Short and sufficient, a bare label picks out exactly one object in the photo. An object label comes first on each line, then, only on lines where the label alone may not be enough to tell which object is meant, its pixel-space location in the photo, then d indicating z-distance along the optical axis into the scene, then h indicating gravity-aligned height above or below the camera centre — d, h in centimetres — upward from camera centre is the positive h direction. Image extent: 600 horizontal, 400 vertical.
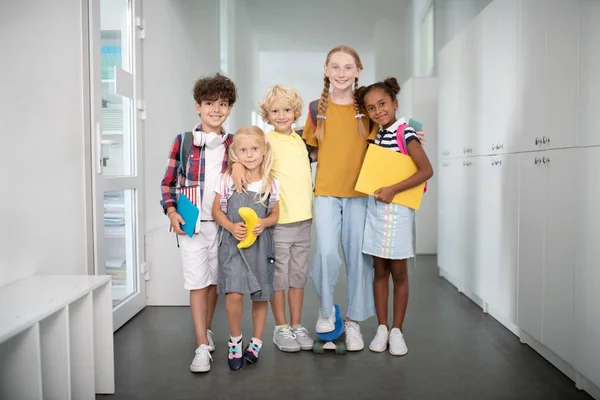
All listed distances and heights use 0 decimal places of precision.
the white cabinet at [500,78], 251 +54
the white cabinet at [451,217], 347 -23
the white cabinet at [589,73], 182 +39
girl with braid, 234 +0
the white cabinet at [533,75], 220 +47
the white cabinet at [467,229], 316 -28
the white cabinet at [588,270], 181 -30
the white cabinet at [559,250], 199 -26
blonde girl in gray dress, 213 -15
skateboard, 235 -71
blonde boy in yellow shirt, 226 -7
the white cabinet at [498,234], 255 -26
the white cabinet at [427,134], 505 +48
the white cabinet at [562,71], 198 +43
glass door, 245 +19
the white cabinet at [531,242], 223 -26
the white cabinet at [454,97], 336 +59
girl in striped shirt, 226 -12
